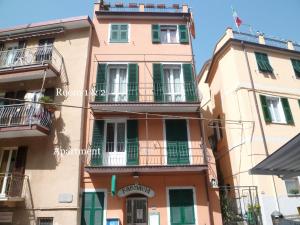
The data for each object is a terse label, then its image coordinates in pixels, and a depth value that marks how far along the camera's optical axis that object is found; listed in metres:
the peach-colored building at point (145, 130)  11.65
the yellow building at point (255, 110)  12.46
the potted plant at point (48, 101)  12.52
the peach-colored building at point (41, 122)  11.48
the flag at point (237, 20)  16.83
